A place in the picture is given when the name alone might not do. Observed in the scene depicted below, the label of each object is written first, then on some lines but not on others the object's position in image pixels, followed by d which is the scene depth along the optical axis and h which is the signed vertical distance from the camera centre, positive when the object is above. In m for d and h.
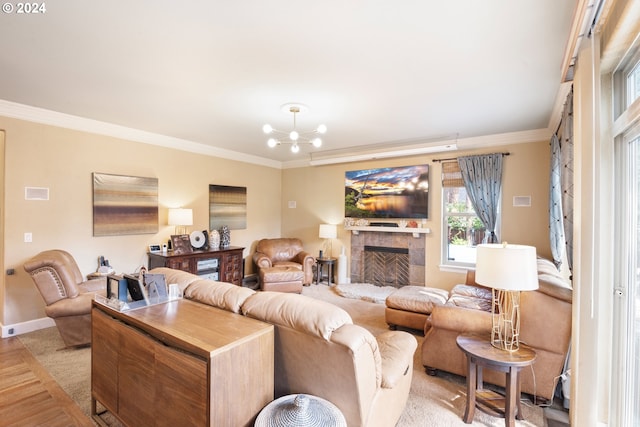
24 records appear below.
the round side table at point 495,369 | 1.89 -1.04
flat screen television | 5.18 +0.43
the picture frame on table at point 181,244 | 4.55 -0.48
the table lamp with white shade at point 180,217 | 4.56 -0.05
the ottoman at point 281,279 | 5.01 -1.13
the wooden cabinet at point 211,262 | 4.38 -0.79
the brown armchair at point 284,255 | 5.55 -0.83
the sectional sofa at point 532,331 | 2.16 -0.92
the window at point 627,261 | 1.58 -0.25
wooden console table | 1.27 -0.75
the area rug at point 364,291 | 4.90 -1.38
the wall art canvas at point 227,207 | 5.53 +0.14
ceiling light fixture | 3.34 +1.24
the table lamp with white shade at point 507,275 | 1.93 -0.40
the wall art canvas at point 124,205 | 4.05 +0.13
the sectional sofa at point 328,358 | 1.37 -0.72
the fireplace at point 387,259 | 5.23 -0.83
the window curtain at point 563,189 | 2.45 +0.29
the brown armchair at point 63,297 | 2.93 -0.88
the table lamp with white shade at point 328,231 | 5.93 -0.33
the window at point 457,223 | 4.82 -0.13
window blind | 4.85 +0.70
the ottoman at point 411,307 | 3.36 -1.08
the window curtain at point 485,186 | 4.48 +0.48
